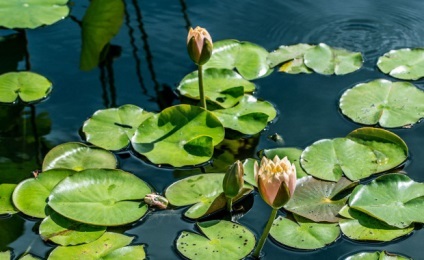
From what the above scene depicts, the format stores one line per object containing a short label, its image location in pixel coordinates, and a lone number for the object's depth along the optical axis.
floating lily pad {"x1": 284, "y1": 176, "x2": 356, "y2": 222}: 2.74
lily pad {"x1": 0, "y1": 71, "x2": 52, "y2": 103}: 3.45
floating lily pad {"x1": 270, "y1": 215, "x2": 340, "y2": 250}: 2.64
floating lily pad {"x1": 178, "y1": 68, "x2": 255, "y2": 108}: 3.37
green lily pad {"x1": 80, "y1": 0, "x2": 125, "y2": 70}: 3.78
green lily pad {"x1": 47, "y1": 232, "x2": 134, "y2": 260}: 2.60
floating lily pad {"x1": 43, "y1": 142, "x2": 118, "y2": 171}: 3.01
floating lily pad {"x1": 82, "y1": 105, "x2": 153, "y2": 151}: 3.13
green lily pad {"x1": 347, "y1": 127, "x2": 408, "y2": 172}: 2.99
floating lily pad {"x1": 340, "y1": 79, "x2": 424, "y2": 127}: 3.23
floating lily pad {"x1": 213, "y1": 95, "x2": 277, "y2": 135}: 3.22
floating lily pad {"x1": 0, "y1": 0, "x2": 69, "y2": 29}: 3.79
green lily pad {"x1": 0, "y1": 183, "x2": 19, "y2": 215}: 2.82
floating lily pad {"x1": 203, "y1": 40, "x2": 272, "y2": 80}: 3.59
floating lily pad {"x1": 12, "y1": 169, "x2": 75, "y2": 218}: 2.80
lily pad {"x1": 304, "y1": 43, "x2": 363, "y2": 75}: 3.57
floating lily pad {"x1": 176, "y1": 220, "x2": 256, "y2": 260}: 2.58
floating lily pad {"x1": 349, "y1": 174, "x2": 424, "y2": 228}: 2.70
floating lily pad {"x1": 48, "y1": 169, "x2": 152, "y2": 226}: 2.73
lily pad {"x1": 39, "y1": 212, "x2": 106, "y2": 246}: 2.66
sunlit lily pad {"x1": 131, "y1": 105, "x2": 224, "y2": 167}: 3.05
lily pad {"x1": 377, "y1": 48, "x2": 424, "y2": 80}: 3.52
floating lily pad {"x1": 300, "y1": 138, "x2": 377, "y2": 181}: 2.93
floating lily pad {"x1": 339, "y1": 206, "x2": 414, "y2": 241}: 2.66
